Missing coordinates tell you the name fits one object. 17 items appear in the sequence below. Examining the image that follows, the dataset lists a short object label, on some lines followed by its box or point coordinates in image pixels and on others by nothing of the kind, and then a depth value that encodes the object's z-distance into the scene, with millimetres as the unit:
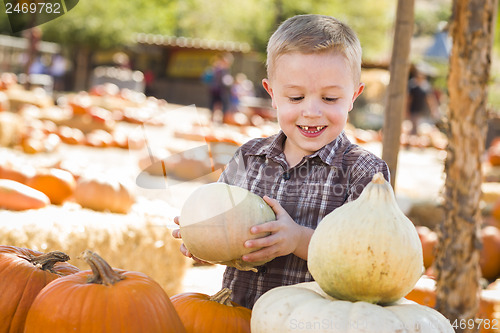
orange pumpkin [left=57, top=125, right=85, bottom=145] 9352
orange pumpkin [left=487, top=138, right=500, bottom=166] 10445
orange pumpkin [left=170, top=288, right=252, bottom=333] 1520
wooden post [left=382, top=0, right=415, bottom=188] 2879
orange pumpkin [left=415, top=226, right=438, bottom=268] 5465
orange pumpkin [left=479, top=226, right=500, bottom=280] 5633
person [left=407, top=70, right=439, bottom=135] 16016
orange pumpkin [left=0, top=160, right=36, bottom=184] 4402
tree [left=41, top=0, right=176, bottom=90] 22141
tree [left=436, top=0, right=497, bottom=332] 3193
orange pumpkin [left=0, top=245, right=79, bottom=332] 1421
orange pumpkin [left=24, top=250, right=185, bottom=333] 1280
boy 1696
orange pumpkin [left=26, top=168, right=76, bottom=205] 4141
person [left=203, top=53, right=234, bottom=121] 16109
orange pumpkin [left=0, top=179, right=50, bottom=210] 3566
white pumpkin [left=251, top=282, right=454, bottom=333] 1197
